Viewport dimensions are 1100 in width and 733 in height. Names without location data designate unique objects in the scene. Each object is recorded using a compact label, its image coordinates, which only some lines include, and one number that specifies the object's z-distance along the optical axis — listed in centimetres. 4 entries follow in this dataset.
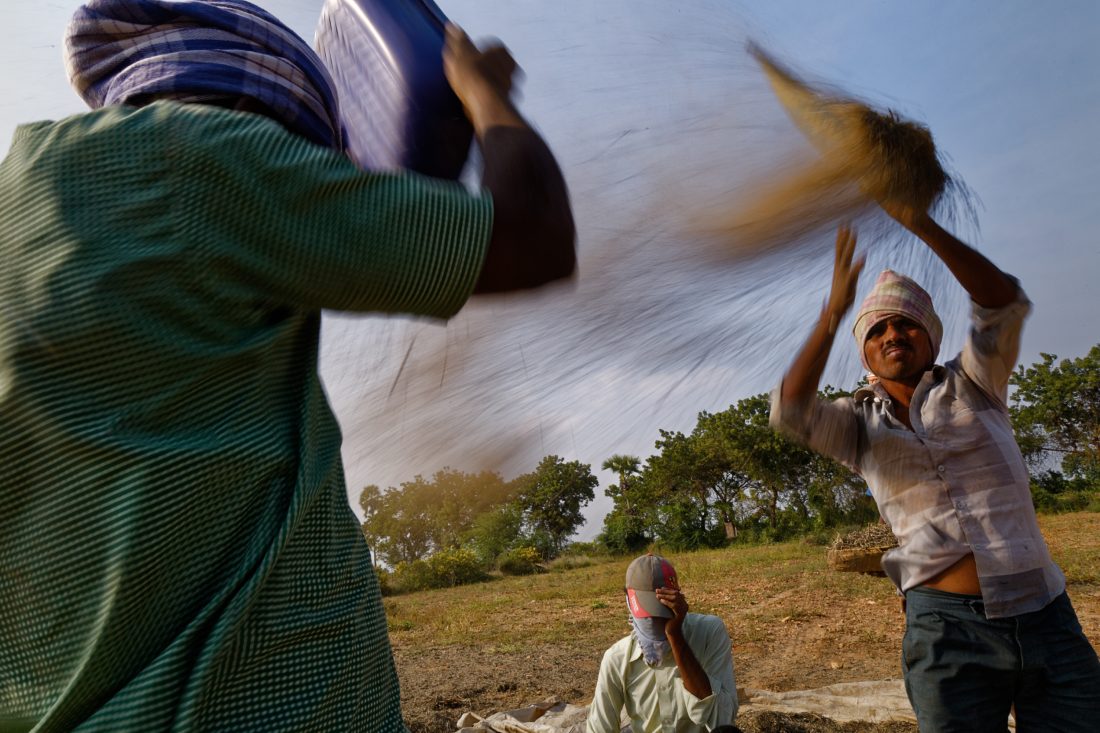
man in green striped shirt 69
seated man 380
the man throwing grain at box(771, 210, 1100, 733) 229
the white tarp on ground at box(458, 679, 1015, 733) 448
